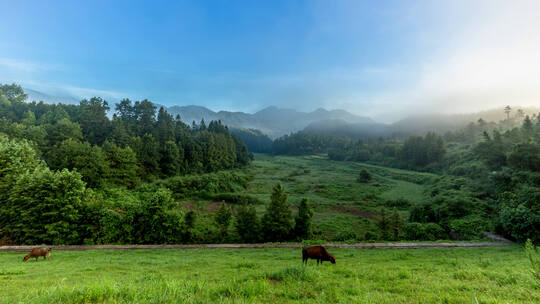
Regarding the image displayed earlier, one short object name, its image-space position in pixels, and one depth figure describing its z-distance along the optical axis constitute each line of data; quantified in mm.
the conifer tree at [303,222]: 23094
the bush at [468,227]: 21920
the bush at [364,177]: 61619
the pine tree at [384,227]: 22869
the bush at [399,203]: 39856
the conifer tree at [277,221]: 22344
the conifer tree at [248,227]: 22344
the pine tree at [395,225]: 23547
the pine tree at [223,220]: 22864
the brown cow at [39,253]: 13757
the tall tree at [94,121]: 57838
